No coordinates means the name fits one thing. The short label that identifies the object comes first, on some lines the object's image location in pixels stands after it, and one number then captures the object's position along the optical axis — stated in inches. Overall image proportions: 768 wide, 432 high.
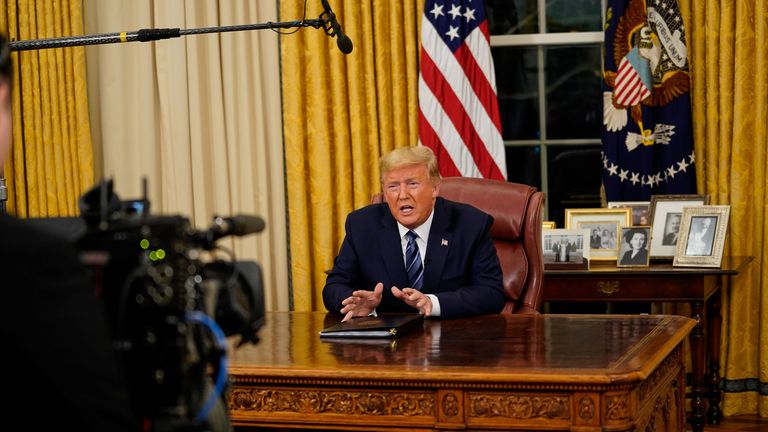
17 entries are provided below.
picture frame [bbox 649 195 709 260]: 191.6
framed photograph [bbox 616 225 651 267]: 186.5
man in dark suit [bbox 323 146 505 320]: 147.6
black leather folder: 121.0
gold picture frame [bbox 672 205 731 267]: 182.7
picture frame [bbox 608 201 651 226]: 197.2
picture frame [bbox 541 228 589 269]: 186.9
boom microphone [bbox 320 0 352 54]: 133.0
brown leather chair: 153.8
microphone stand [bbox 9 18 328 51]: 126.3
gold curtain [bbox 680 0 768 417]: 194.5
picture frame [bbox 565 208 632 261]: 193.3
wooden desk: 100.2
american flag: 205.8
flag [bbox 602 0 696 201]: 196.7
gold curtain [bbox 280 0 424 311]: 209.6
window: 218.2
